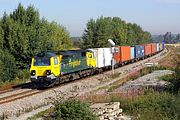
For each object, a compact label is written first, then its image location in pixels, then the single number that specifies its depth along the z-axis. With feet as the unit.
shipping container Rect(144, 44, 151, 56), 236.02
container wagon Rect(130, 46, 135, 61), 191.04
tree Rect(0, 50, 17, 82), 103.58
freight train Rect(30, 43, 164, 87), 89.40
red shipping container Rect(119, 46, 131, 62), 161.79
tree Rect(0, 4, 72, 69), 115.55
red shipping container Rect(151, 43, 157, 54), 277.95
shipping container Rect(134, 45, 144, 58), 201.20
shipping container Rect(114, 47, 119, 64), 154.30
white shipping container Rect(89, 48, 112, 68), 127.75
